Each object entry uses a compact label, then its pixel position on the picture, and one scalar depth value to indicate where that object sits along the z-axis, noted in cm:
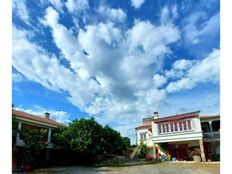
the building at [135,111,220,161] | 1402
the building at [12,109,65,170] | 997
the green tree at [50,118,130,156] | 1260
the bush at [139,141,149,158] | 1709
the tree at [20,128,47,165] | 1000
